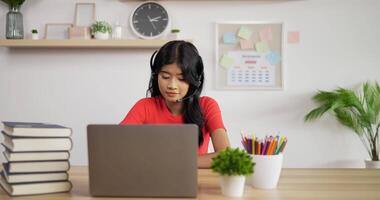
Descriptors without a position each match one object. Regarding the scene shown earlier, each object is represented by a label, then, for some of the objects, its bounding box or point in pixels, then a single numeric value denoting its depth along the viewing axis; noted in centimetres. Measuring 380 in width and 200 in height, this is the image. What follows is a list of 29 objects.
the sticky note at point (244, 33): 275
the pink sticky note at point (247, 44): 275
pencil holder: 100
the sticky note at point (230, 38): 277
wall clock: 273
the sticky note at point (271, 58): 276
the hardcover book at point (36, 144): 93
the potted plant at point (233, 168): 90
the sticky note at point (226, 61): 276
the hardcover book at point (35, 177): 92
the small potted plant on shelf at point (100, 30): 266
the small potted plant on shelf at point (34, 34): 270
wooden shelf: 262
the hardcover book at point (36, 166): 93
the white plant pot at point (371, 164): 258
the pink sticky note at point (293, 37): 276
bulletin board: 276
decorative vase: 269
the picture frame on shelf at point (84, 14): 277
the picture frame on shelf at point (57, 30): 279
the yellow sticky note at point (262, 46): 275
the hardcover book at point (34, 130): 94
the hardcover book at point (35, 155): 93
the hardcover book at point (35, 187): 93
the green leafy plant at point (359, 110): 258
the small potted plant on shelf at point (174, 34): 268
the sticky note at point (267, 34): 276
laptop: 88
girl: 141
